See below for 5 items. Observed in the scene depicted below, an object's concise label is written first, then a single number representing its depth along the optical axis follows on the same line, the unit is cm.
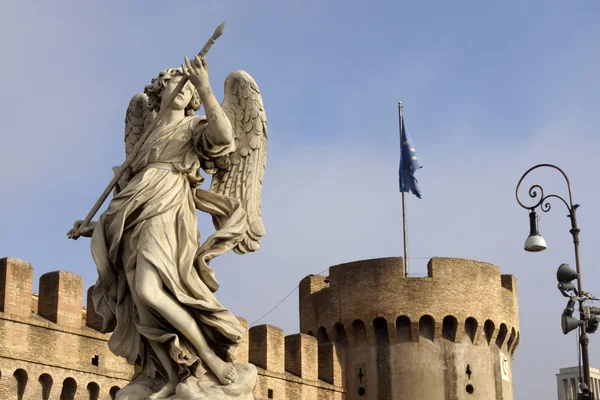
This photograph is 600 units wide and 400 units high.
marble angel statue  715
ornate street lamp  1378
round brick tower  3619
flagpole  3707
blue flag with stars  3872
